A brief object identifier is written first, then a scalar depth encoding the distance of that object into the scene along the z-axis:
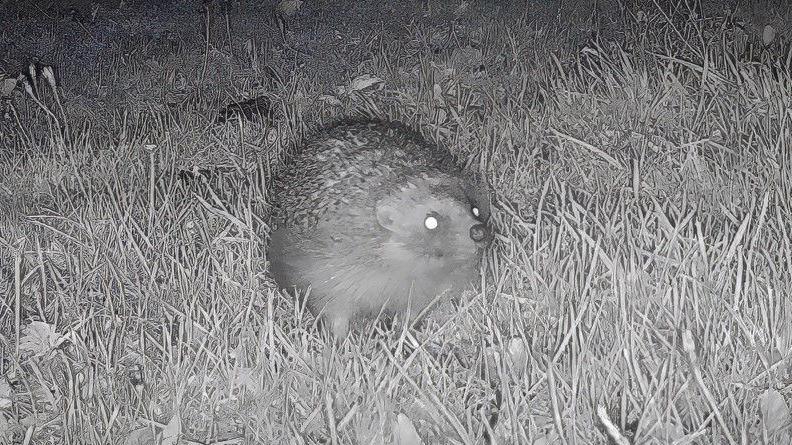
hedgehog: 1.62
